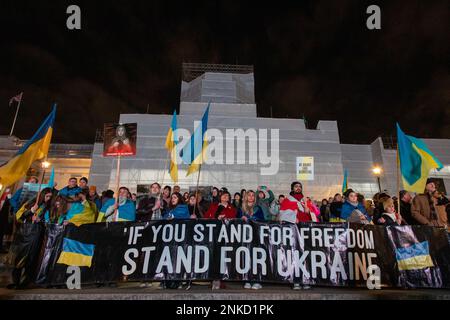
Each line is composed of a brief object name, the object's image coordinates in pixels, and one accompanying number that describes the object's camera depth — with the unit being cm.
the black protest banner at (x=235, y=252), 461
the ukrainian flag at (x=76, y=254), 479
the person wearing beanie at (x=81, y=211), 550
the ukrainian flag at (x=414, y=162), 557
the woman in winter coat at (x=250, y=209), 549
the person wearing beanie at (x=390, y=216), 534
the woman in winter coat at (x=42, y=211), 610
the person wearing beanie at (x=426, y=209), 573
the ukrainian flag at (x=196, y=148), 660
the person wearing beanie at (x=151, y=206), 600
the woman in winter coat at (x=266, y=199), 683
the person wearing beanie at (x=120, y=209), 562
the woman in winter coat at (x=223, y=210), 551
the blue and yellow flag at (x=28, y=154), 506
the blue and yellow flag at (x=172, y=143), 710
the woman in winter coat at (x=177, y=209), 549
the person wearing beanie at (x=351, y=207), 547
